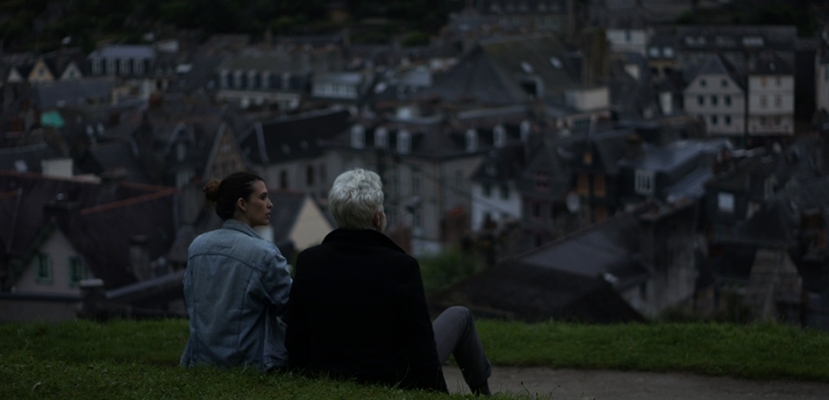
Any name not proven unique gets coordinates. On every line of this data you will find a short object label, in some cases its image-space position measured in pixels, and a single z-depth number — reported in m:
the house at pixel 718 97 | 63.41
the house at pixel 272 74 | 83.00
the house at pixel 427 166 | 50.72
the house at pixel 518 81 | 66.38
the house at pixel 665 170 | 40.75
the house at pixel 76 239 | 26.91
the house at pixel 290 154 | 55.41
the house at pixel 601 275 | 20.31
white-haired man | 6.90
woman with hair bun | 7.27
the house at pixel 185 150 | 49.72
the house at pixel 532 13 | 109.44
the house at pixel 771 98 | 57.97
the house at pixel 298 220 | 32.16
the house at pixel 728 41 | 82.31
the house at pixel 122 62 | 96.25
